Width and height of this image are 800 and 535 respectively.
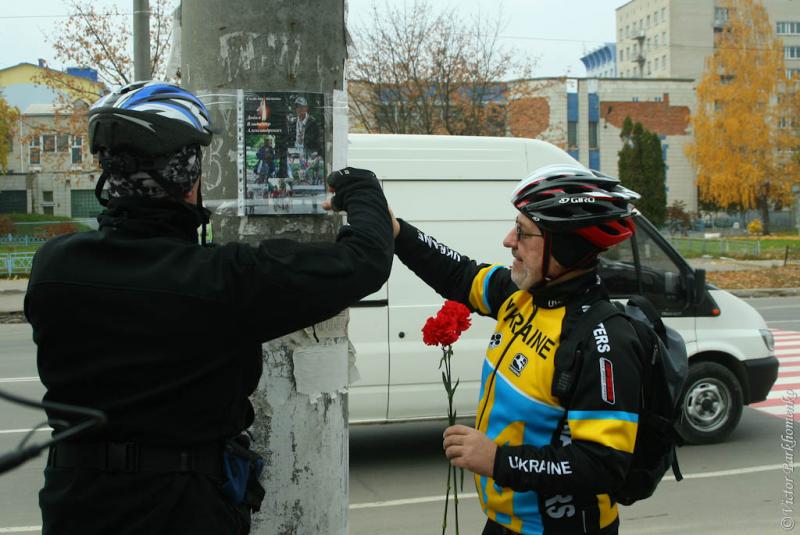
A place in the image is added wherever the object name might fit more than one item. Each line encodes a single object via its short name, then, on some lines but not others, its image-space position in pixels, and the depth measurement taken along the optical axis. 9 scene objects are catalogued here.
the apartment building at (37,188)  50.50
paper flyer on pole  2.54
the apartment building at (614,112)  59.12
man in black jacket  1.83
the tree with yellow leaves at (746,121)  52.03
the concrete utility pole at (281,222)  2.56
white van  6.76
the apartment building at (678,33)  89.25
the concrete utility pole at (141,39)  11.96
